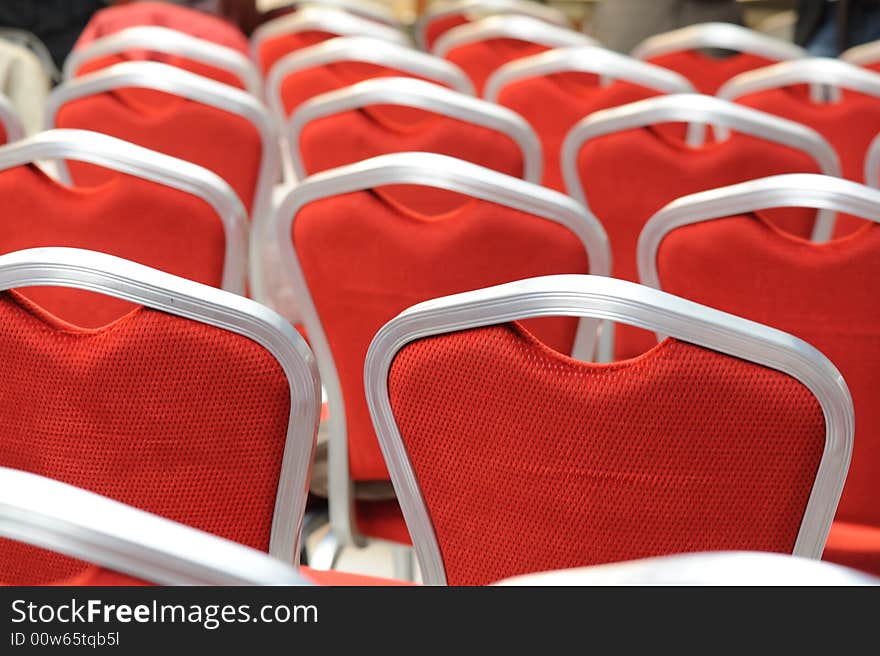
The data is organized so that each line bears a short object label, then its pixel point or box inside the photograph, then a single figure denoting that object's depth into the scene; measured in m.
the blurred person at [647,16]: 6.37
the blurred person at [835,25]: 6.00
